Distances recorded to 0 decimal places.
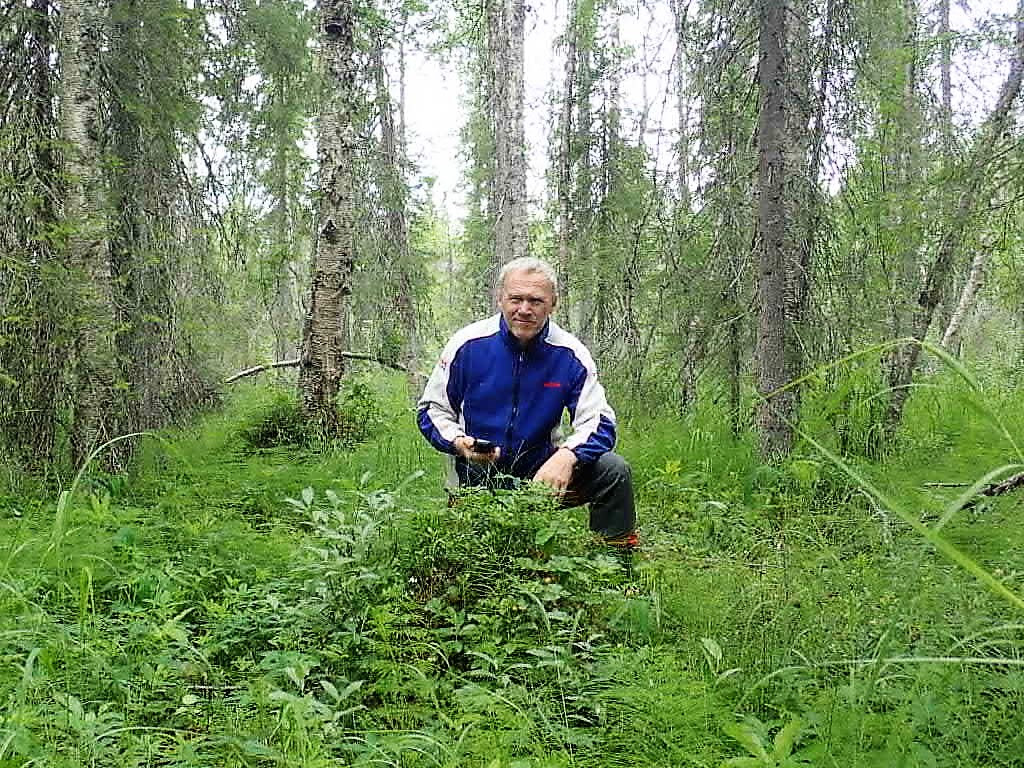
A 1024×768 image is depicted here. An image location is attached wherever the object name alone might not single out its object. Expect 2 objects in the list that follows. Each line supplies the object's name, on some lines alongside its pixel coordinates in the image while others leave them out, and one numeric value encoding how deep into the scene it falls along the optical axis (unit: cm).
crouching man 397
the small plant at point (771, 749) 179
